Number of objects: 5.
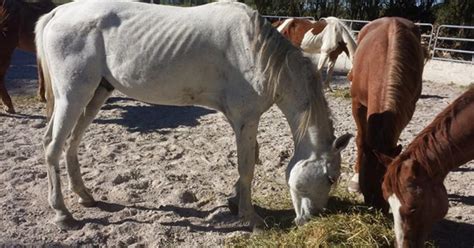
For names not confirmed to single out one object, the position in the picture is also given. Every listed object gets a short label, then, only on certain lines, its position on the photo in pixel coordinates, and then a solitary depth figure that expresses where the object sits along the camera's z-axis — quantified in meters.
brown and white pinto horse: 9.12
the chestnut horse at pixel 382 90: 2.89
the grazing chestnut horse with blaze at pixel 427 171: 2.33
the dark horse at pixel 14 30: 6.60
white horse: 3.10
